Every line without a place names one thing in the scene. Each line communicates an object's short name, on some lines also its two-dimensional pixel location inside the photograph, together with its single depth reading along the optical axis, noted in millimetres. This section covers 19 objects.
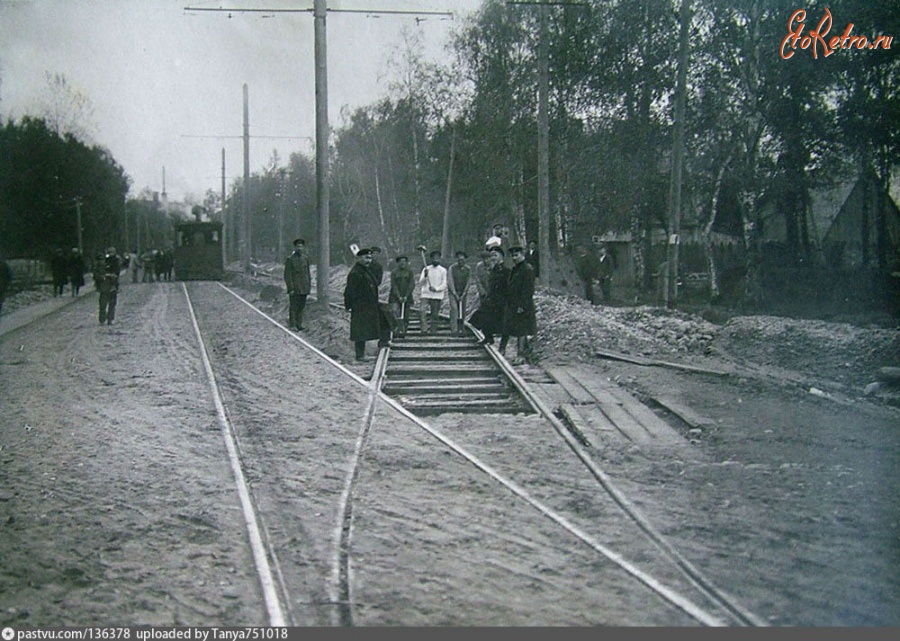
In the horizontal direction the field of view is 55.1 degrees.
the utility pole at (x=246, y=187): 35088
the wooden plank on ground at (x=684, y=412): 8180
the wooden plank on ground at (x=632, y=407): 7785
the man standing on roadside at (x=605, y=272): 21172
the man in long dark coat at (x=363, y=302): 12023
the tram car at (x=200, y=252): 41844
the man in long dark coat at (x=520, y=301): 11633
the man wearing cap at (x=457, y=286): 13859
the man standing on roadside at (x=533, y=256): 16844
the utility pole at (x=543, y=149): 17562
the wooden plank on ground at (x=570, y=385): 9672
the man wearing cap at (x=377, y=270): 13569
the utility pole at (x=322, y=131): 17172
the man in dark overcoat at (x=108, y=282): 17328
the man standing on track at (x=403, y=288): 14102
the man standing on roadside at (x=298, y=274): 15930
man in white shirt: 14000
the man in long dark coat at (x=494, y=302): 12266
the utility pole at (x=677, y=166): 17828
